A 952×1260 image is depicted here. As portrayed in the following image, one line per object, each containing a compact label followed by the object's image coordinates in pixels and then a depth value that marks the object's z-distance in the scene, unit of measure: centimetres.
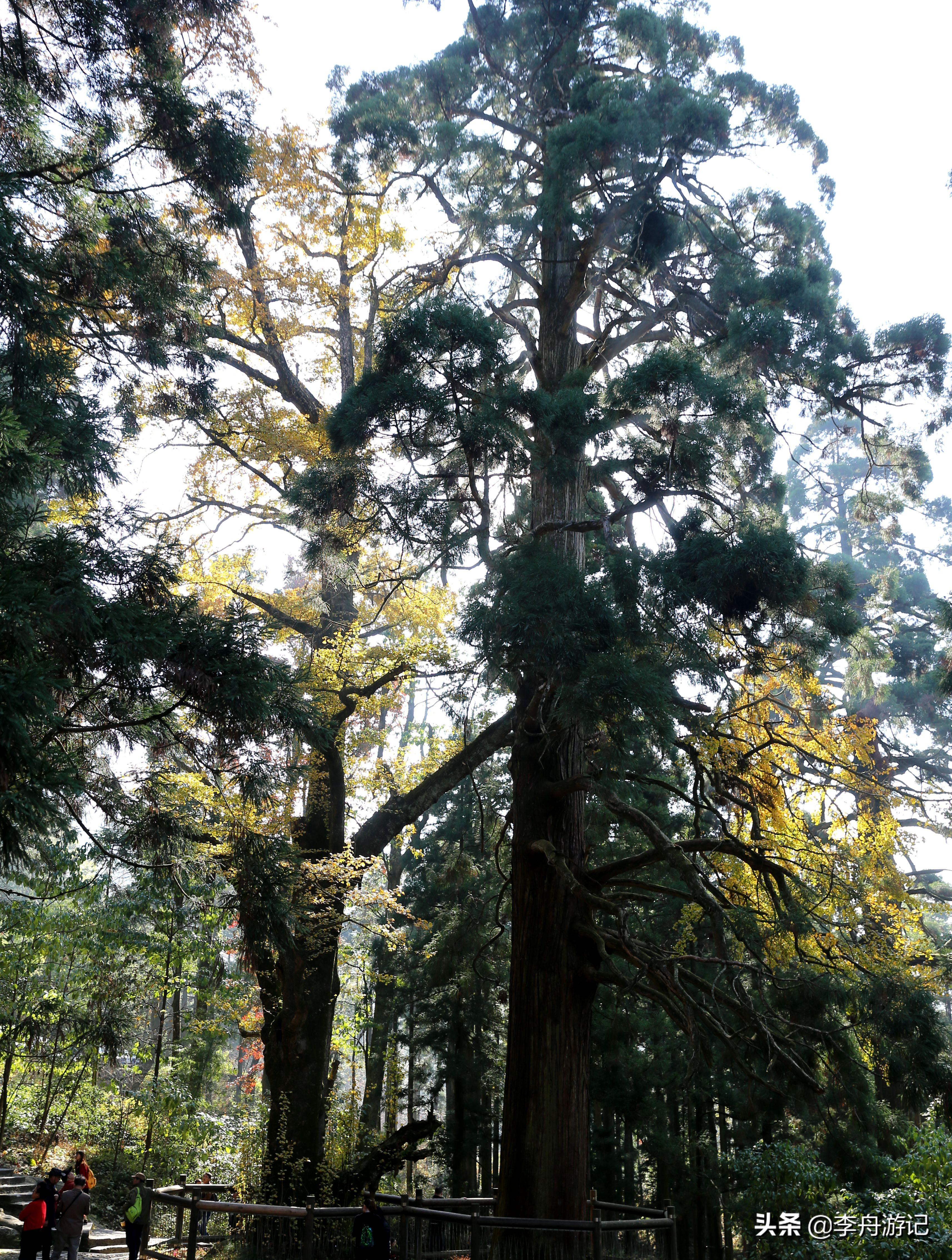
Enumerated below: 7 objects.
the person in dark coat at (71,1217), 960
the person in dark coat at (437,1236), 801
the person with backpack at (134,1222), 966
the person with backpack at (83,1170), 1046
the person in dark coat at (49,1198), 942
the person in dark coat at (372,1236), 737
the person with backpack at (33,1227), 918
